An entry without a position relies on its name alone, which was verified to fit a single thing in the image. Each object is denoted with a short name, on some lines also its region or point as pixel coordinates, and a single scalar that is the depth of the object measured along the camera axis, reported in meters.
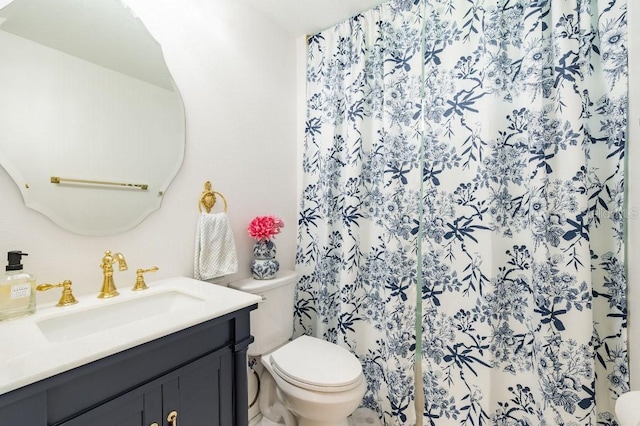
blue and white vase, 1.56
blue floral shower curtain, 1.18
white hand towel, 1.38
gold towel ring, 1.43
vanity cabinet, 0.60
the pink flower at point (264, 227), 1.59
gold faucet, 1.05
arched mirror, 0.94
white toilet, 1.24
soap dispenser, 0.82
